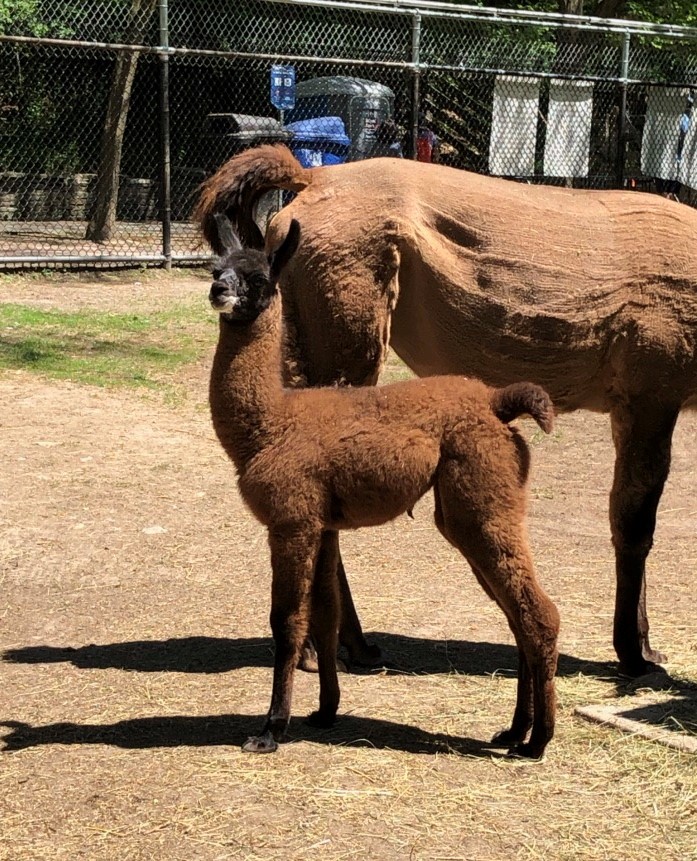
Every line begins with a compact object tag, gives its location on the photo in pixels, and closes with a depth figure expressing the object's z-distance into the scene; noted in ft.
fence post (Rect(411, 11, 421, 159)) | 43.42
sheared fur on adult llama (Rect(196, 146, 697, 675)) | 15.49
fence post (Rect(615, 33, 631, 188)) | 49.55
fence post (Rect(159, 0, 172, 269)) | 40.52
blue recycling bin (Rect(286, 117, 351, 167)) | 50.67
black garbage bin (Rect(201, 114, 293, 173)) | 47.62
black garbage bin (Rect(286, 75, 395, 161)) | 53.72
